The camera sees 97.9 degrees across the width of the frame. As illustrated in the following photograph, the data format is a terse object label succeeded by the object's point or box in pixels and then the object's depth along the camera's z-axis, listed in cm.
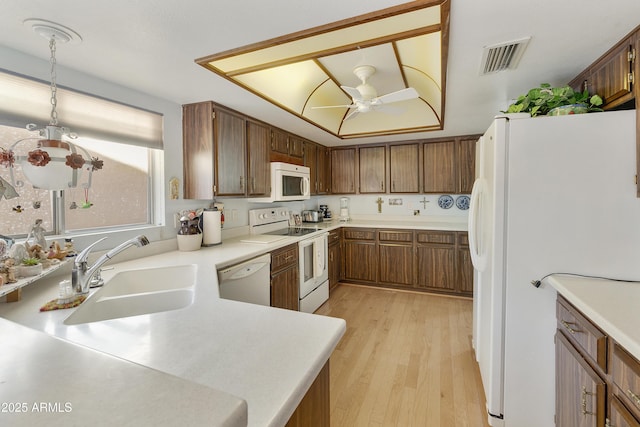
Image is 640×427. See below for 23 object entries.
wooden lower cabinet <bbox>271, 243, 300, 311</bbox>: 249
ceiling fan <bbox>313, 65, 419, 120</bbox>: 216
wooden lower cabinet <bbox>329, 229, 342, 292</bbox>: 377
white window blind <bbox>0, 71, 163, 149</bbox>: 148
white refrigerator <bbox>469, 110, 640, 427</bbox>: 138
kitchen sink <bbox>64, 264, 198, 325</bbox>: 125
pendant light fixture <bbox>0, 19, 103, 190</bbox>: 115
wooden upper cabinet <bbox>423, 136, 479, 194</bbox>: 370
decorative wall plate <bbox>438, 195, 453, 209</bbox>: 403
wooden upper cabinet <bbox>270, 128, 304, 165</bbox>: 316
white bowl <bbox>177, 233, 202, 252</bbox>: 227
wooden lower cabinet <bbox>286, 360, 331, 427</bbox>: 76
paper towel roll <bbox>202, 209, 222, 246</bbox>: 246
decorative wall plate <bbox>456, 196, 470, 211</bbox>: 393
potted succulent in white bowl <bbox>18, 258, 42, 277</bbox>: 126
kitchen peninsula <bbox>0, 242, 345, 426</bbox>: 38
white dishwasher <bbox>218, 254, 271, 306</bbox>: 195
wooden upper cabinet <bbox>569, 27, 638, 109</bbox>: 137
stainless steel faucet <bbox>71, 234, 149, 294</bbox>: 128
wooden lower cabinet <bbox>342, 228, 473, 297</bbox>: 353
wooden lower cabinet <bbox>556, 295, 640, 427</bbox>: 94
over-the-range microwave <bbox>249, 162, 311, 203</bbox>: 306
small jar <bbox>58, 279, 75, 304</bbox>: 115
